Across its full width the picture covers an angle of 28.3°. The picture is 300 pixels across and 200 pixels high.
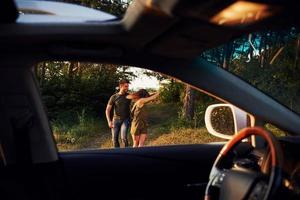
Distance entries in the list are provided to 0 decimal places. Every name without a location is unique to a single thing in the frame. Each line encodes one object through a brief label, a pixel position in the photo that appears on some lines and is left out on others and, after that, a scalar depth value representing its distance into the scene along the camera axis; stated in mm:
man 11398
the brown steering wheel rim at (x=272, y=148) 2098
